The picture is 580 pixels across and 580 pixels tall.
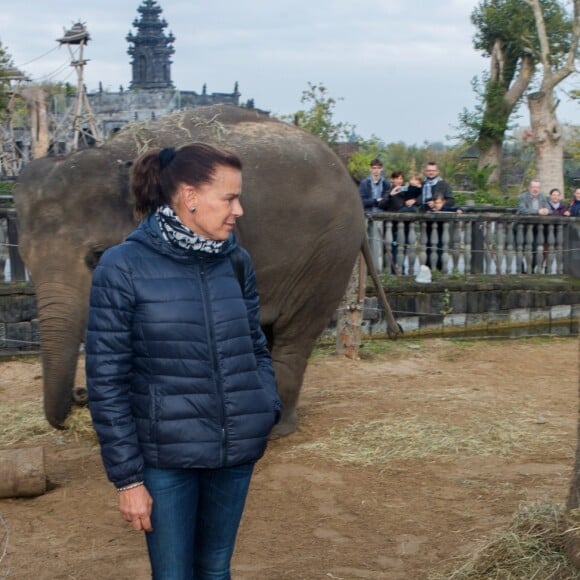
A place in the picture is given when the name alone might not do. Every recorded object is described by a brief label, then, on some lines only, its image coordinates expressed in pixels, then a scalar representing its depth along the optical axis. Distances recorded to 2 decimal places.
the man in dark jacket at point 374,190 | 14.53
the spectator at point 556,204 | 17.06
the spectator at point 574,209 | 17.02
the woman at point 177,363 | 3.28
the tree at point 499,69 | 33.25
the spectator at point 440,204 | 14.76
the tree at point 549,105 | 26.59
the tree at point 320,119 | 27.02
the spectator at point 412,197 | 14.67
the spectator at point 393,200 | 14.52
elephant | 6.39
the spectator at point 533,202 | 16.80
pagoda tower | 76.44
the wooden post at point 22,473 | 6.09
